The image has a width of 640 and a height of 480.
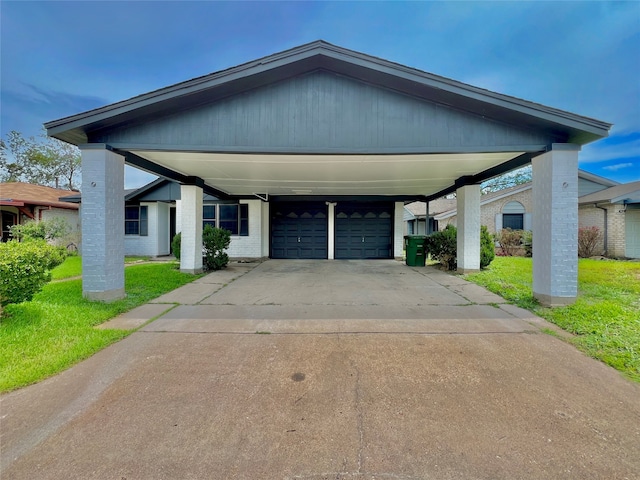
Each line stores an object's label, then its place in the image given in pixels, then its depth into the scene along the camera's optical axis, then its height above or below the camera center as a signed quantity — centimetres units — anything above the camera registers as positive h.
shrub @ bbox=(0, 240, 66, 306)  415 -51
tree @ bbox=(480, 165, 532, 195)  3594 +735
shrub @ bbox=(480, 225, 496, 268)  960 -45
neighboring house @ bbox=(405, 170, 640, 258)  1298 +140
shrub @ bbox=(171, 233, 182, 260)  1043 -32
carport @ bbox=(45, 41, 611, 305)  535 +212
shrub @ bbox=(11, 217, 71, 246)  1050 +27
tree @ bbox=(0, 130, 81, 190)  2658 +734
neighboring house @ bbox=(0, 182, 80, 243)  1325 +142
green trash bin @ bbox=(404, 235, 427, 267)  1180 -60
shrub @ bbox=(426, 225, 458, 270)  1036 -38
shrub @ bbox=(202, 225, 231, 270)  1022 -35
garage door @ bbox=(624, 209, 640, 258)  1295 +21
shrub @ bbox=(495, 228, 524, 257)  1491 -29
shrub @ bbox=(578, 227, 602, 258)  1334 -16
